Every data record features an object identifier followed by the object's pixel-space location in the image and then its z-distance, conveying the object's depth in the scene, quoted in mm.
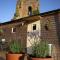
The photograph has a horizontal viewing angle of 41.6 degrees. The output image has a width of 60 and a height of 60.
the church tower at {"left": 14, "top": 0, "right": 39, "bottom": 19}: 8686
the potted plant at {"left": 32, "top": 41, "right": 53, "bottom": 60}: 2382
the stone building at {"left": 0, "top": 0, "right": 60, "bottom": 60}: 4742
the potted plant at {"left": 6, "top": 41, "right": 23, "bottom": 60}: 2601
